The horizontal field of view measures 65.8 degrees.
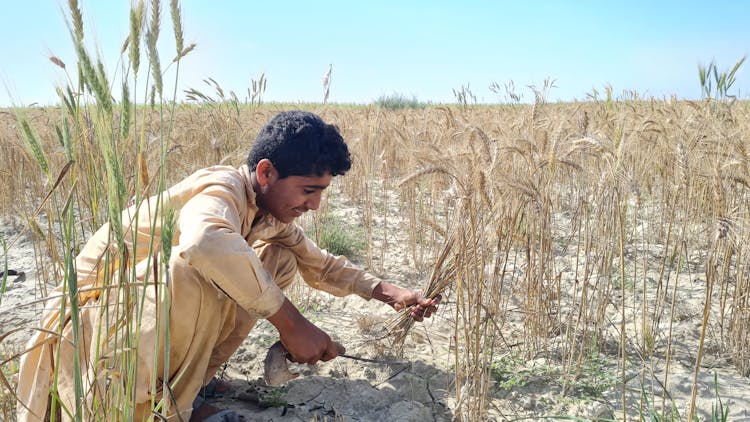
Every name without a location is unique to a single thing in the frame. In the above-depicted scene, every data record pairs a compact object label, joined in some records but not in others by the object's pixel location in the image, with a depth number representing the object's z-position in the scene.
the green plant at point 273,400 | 2.14
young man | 1.63
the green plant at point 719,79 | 2.68
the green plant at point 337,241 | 3.83
